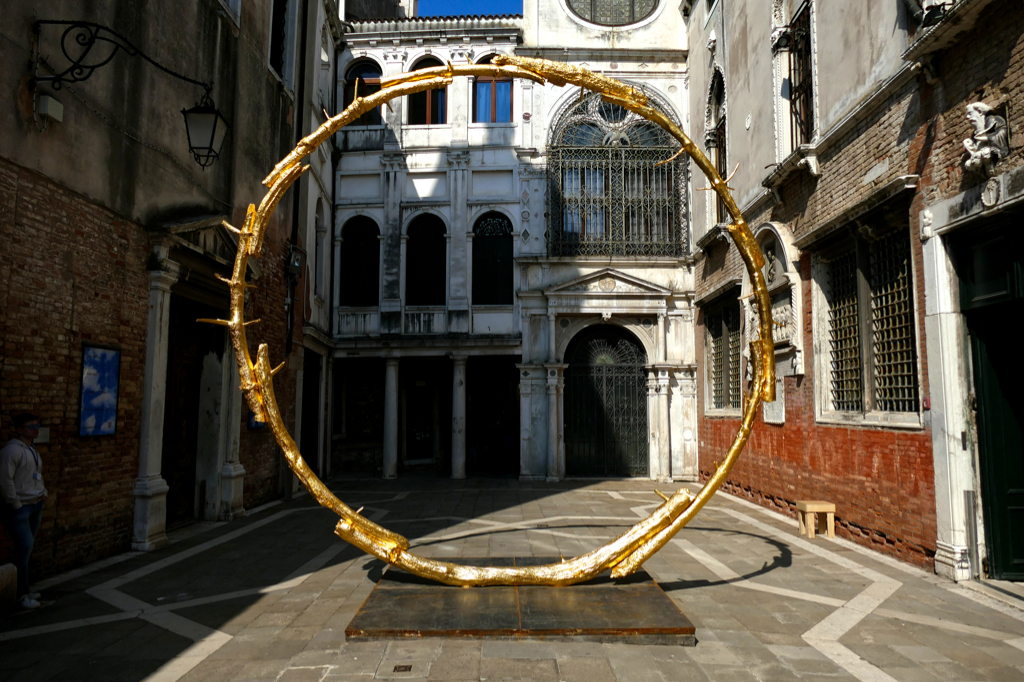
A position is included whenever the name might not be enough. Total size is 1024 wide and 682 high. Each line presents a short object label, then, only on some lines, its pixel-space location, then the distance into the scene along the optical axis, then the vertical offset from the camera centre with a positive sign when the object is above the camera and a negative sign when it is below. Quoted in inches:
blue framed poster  295.1 +7.1
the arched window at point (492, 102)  725.9 +329.5
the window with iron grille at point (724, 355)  557.0 +46.6
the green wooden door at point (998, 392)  259.8 +6.7
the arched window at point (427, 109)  730.2 +323.5
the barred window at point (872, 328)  312.7 +41.2
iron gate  667.4 +3.0
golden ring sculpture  231.5 +9.2
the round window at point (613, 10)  714.8 +422.1
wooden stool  362.3 -56.5
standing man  233.3 -29.5
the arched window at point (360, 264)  720.3 +153.4
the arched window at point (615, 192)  683.4 +220.8
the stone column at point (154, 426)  331.0 -9.8
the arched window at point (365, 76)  729.0 +358.7
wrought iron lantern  316.2 +133.2
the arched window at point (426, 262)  716.7 +155.4
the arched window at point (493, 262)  711.1 +154.1
